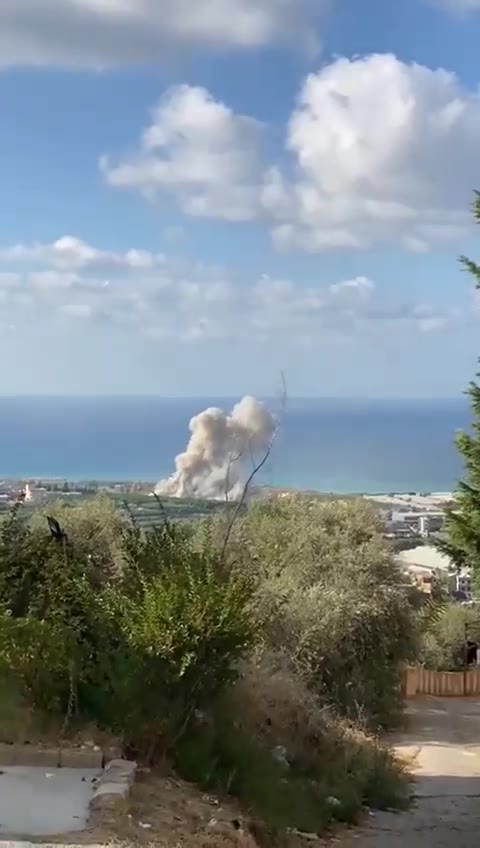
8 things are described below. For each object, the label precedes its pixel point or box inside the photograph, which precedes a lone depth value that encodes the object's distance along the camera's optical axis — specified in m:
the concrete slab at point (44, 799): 5.89
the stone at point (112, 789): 6.43
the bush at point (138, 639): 7.62
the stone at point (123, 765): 7.09
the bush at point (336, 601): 15.64
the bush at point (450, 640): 25.41
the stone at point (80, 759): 7.34
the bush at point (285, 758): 7.87
